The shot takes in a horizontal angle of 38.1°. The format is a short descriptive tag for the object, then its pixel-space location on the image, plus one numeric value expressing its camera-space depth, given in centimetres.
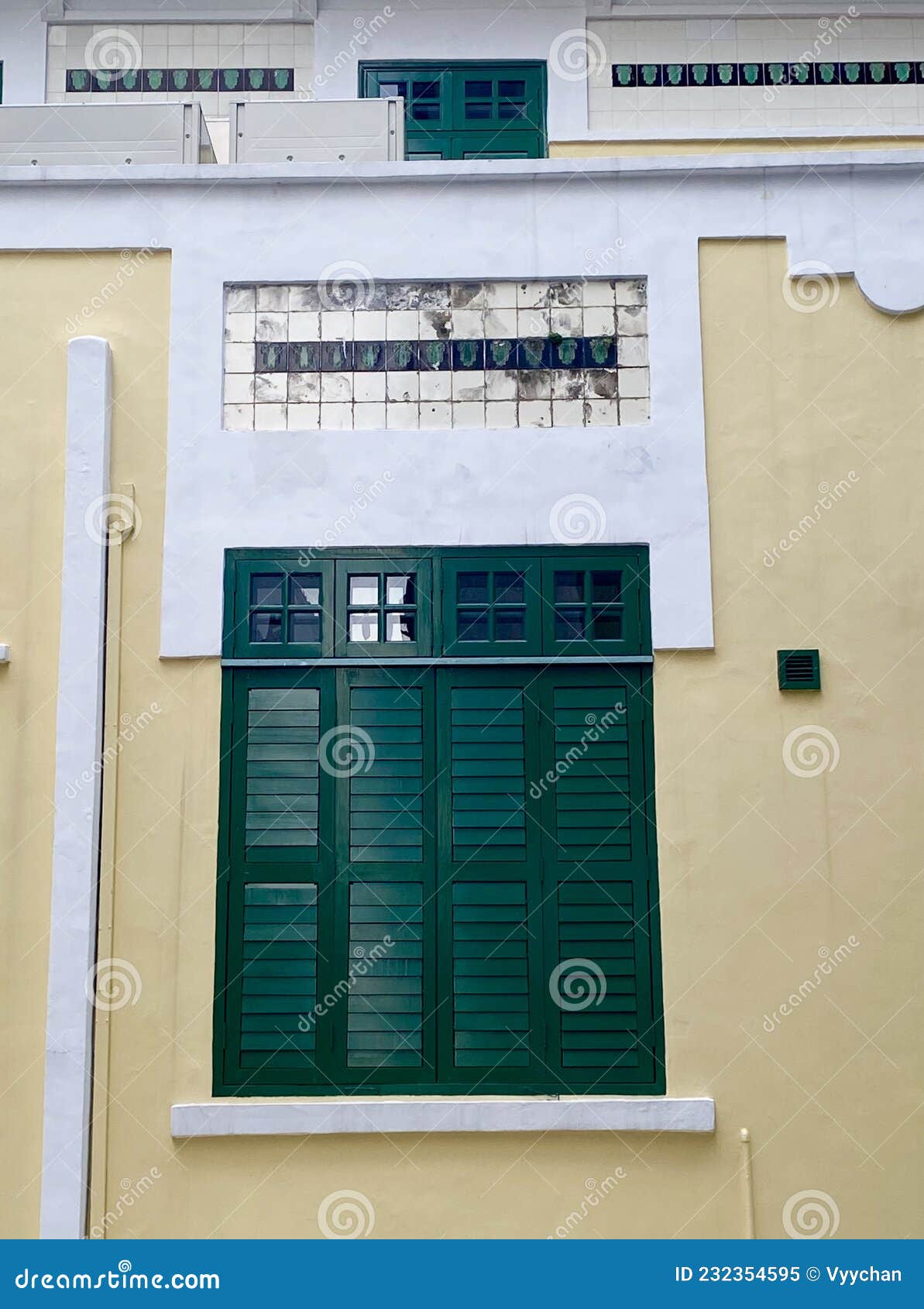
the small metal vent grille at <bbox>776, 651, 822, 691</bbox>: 890
